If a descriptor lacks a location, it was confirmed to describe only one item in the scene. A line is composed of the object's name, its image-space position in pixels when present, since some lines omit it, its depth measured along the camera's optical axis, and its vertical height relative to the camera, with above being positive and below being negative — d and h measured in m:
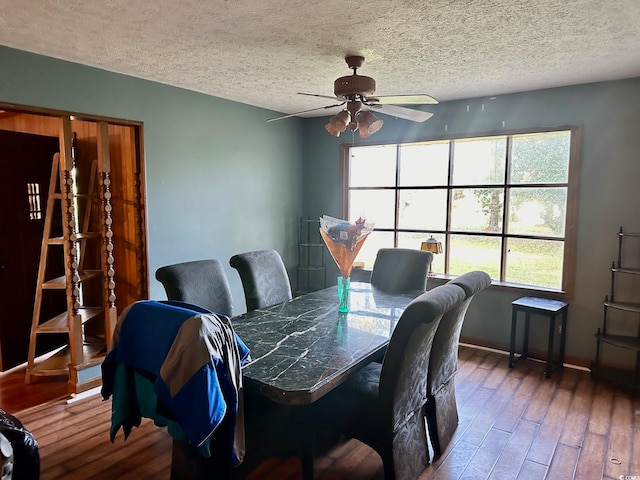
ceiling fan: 2.52 +0.66
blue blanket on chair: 1.50 -0.63
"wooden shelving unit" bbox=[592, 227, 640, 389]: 3.32 -0.97
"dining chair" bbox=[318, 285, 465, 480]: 1.89 -0.94
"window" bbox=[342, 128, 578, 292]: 3.81 +0.08
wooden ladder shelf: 3.12 -0.49
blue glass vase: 2.77 -0.56
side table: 3.50 -0.92
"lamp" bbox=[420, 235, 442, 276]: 4.22 -0.38
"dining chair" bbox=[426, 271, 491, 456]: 2.34 -0.93
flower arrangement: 2.63 -0.19
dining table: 1.74 -0.70
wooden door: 3.59 -0.21
